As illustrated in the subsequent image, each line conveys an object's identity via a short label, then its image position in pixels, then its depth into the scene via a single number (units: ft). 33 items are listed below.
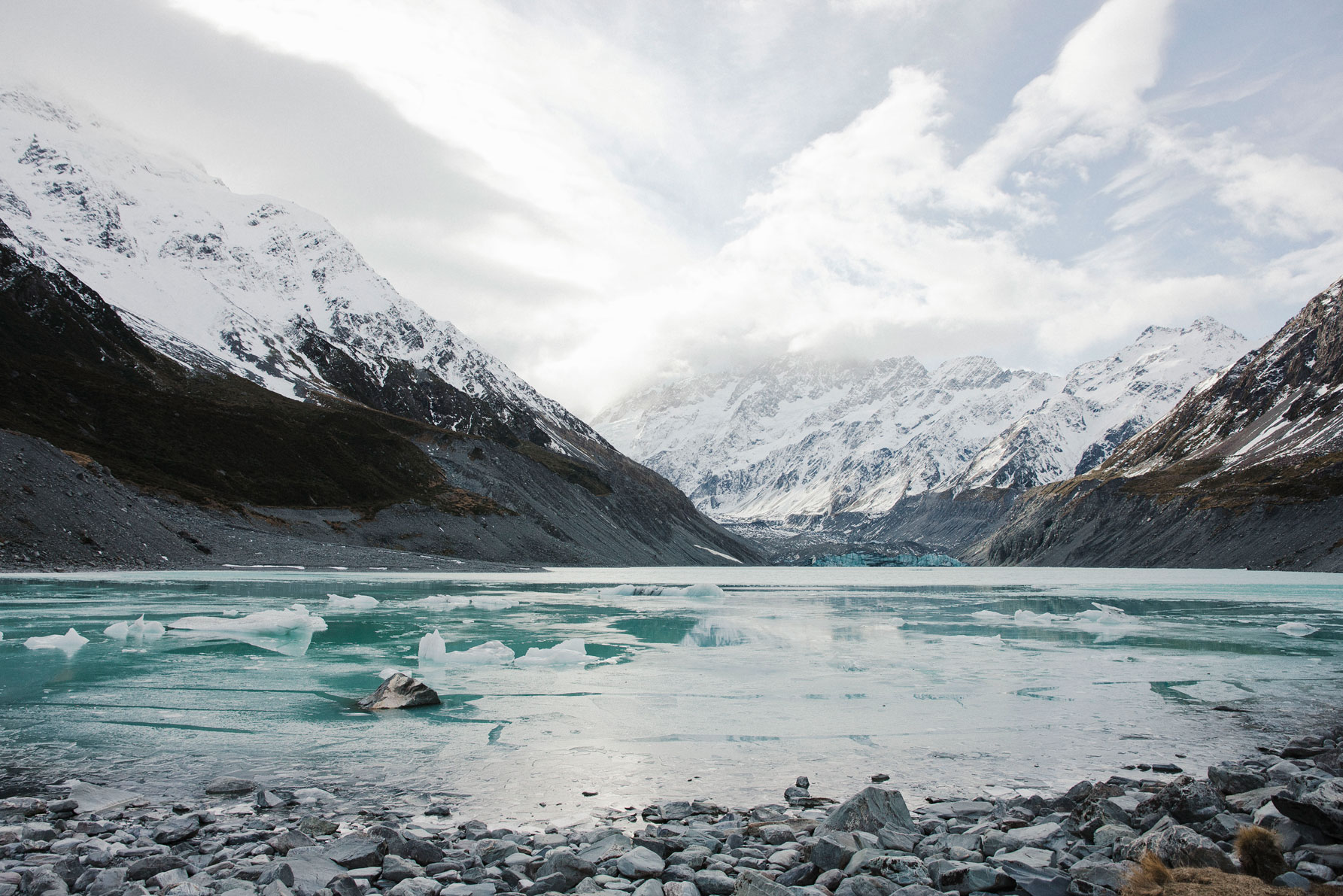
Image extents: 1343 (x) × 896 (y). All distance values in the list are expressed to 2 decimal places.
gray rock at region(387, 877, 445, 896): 21.89
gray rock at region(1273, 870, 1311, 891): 20.15
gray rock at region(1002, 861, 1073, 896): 21.70
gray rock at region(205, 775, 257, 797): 32.63
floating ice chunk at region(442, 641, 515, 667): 71.31
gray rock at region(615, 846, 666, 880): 23.79
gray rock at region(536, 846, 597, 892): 23.35
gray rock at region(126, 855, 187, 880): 22.89
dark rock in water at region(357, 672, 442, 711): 50.34
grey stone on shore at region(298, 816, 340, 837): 27.48
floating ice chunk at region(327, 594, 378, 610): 130.11
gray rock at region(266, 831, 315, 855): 25.23
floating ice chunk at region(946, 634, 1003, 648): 89.30
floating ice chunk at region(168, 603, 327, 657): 86.28
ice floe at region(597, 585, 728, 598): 183.43
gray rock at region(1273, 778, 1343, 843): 23.09
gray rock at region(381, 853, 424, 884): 23.35
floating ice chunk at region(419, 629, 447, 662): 71.31
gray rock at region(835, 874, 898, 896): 21.94
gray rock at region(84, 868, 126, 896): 21.56
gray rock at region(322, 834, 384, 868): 24.13
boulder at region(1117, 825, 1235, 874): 21.68
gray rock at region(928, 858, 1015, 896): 22.34
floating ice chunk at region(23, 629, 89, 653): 71.15
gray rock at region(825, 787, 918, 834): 27.78
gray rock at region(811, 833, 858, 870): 24.30
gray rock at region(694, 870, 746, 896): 22.65
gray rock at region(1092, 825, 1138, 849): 25.38
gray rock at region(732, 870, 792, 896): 21.01
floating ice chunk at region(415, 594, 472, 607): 134.31
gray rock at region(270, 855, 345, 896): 21.77
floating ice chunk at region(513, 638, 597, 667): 70.85
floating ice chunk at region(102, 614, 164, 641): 80.43
